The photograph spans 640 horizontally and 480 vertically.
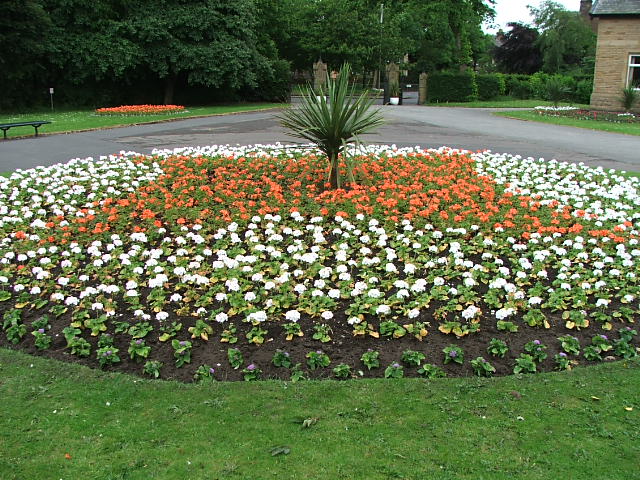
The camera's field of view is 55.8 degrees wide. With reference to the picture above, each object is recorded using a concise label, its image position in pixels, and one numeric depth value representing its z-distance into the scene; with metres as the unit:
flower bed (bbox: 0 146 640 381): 4.32
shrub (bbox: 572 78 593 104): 38.78
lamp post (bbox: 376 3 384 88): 42.20
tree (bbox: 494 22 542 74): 56.41
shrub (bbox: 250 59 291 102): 34.88
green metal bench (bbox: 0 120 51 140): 15.60
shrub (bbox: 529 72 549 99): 41.08
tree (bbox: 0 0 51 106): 26.70
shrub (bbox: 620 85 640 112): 25.53
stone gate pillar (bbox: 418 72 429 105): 38.72
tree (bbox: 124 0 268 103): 29.48
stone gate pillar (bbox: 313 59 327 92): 36.53
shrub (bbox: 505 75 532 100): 42.38
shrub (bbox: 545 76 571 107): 28.36
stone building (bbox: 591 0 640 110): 27.03
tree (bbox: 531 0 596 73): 52.19
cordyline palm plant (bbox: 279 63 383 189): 7.72
